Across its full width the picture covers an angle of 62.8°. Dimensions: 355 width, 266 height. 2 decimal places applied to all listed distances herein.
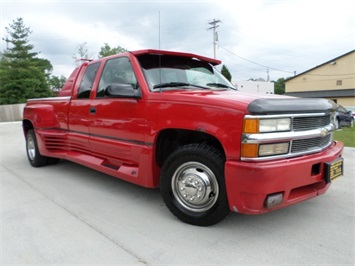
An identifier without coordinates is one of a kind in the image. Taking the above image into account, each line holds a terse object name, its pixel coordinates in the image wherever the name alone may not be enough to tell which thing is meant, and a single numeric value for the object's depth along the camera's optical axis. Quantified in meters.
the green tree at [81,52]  35.28
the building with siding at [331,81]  41.19
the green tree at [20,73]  30.86
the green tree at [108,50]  36.50
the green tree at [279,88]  73.88
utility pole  34.56
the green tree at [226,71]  34.55
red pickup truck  2.42
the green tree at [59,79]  57.71
